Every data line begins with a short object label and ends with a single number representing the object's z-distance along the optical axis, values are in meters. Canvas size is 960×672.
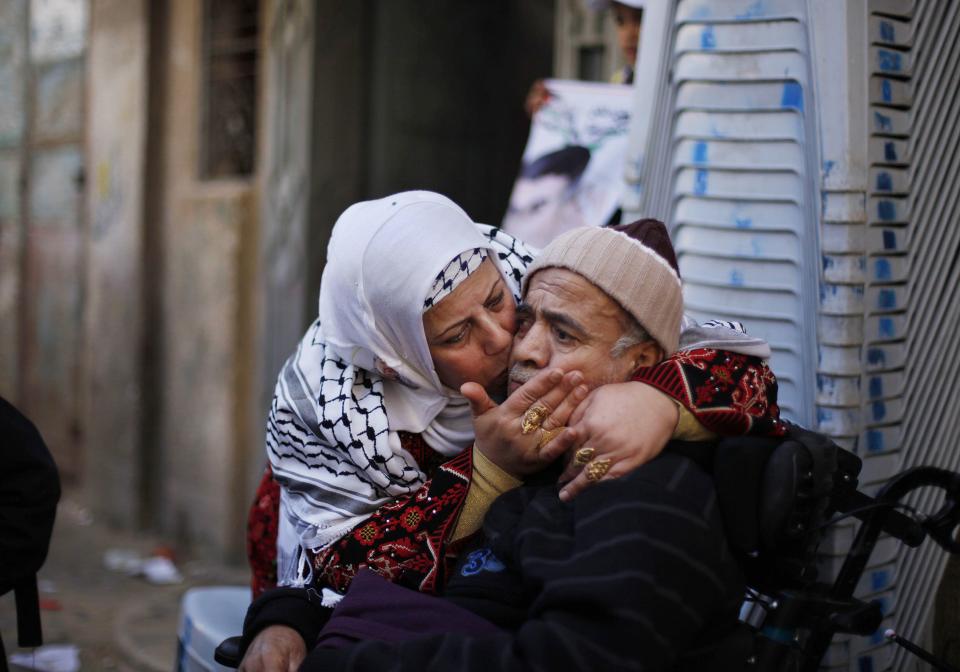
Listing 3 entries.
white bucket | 2.45
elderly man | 1.57
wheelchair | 1.71
